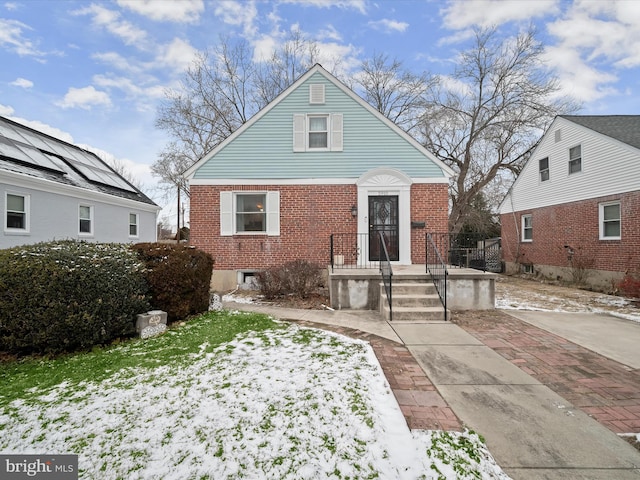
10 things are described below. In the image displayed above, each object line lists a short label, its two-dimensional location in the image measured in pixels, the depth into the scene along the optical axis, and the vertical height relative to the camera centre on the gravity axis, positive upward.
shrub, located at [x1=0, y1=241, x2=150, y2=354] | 3.87 -0.75
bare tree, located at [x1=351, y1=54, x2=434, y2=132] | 19.00 +10.39
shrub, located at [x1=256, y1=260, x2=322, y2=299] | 7.69 -0.99
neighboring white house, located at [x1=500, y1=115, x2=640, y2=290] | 9.63 +1.55
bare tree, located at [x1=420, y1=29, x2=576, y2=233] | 16.75 +7.55
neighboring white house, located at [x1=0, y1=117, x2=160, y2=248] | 9.84 +1.98
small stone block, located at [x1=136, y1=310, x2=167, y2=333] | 4.66 -1.23
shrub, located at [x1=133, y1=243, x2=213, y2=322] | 5.14 -0.59
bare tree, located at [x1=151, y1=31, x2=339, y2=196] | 18.33 +10.19
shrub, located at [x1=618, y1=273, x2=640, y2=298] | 7.88 -1.25
